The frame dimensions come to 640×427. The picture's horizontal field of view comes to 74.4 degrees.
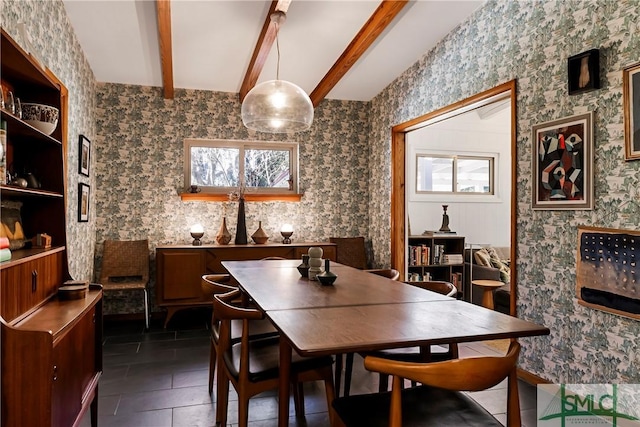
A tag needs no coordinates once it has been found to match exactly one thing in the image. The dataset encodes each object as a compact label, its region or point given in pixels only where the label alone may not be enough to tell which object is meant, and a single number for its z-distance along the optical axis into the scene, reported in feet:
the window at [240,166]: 17.20
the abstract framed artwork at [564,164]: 8.64
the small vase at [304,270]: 8.88
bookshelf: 17.61
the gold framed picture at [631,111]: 7.64
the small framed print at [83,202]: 12.89
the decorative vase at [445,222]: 18.65
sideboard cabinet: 14.90
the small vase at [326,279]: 7.74
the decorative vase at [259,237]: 16.58
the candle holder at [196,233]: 15.98
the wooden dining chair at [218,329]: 7.94
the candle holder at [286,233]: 16.99
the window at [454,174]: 19.92
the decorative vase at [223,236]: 16.25
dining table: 4.48
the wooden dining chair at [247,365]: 6.12
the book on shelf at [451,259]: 18.06
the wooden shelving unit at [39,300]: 4.66
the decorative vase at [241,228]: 16.44
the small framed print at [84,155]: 12.85
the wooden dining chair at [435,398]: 4.14
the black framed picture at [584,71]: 8.37
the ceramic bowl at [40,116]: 6.53
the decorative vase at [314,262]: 8.58
